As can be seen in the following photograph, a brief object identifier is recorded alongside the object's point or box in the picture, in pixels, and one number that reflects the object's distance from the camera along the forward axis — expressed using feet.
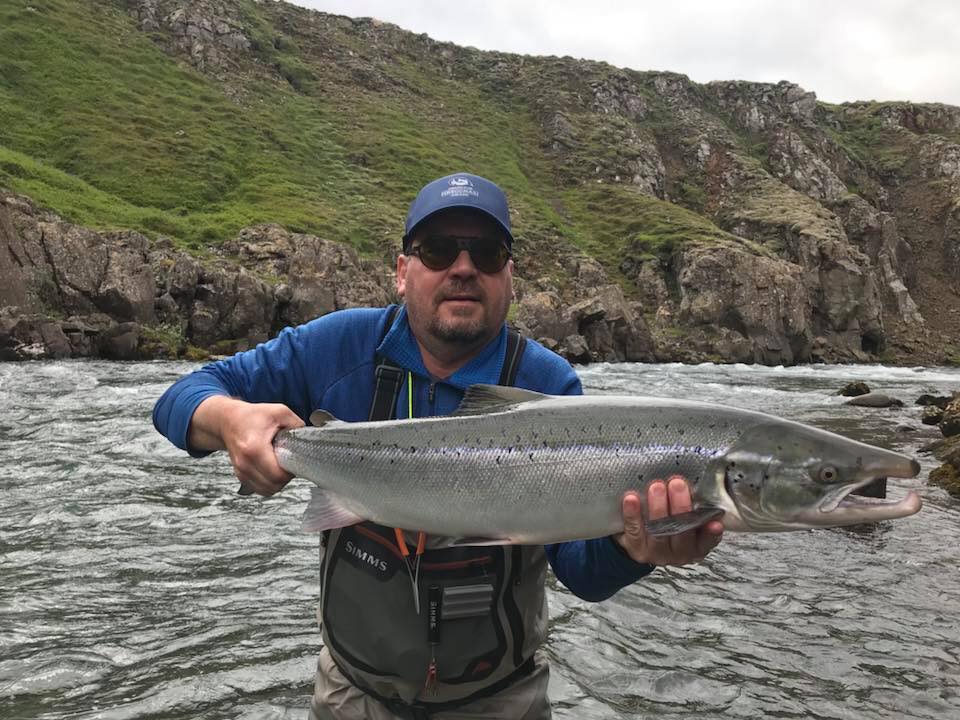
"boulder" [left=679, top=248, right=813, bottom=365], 203.72
